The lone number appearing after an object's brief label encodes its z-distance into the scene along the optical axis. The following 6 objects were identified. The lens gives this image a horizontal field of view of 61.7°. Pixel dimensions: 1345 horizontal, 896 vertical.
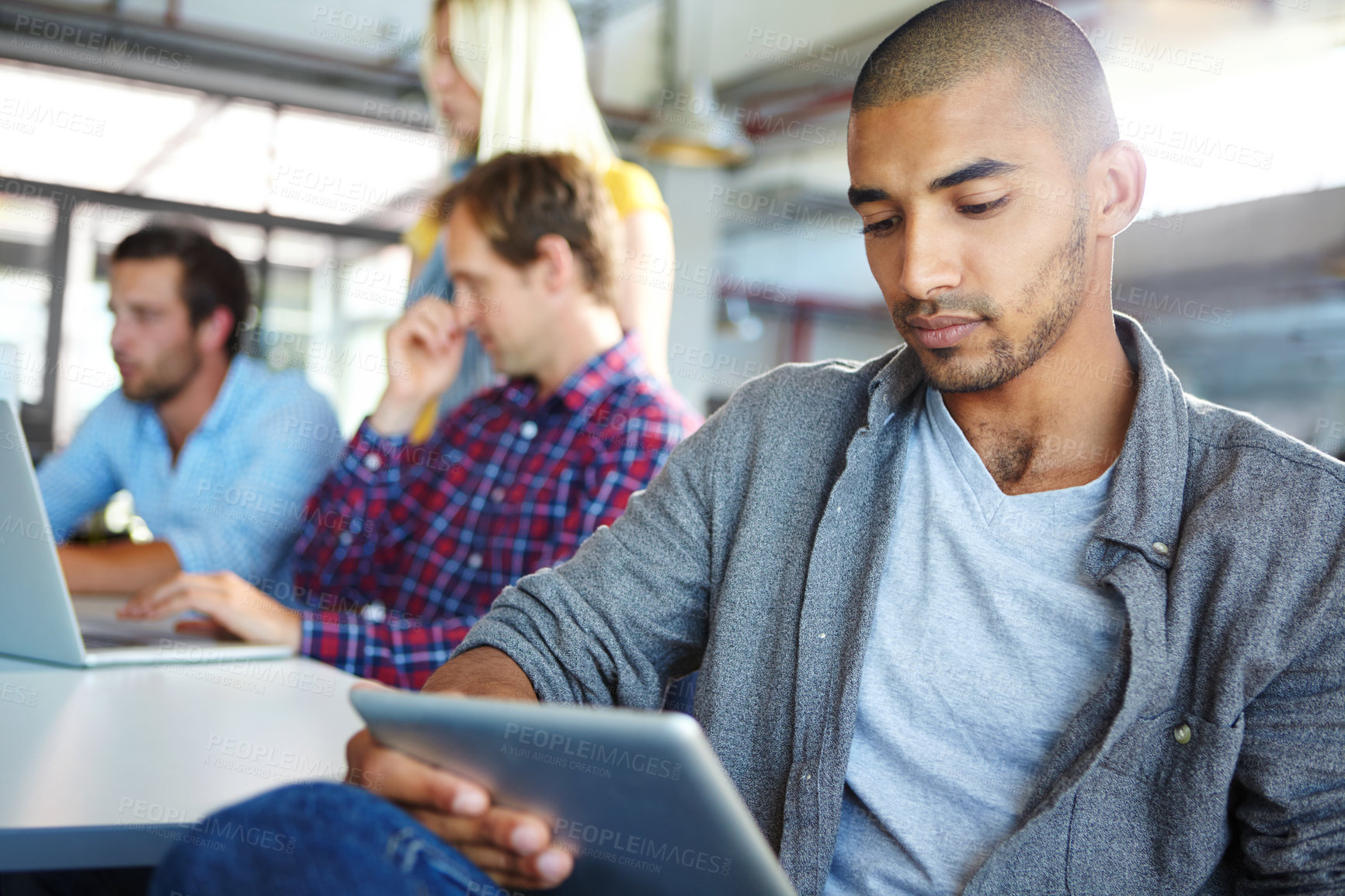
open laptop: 1.25
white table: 0.83
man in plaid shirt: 1.81
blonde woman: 2.32
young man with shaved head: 0.88
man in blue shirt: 2.24
